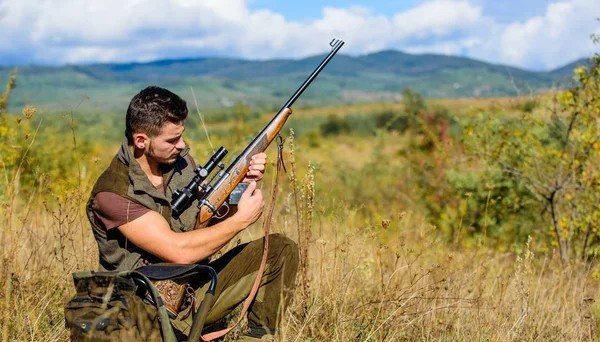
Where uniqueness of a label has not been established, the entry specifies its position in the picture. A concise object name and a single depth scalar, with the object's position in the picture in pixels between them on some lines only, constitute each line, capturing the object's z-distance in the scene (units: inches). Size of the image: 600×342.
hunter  120.5
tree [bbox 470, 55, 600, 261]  250.2
